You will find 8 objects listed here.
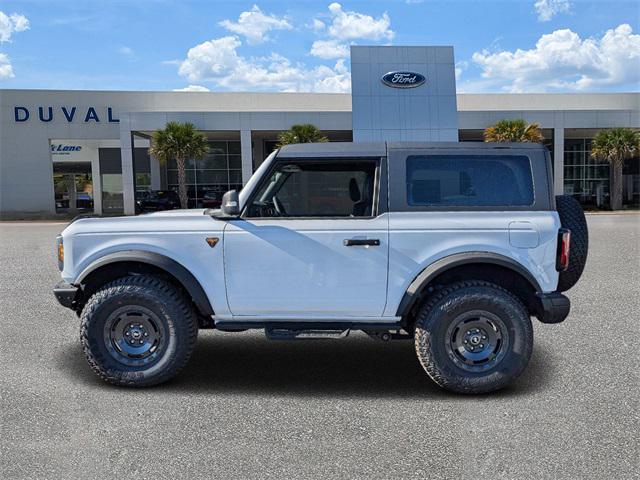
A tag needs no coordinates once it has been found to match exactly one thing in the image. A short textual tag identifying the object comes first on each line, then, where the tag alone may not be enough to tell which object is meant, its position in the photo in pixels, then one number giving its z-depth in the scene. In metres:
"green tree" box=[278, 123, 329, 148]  29.33
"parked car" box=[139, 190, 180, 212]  31.91
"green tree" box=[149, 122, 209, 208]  29.09
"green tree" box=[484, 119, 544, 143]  29.48
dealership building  28.27
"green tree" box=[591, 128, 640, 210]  31.08
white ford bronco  3.99
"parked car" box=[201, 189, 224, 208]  34.07
